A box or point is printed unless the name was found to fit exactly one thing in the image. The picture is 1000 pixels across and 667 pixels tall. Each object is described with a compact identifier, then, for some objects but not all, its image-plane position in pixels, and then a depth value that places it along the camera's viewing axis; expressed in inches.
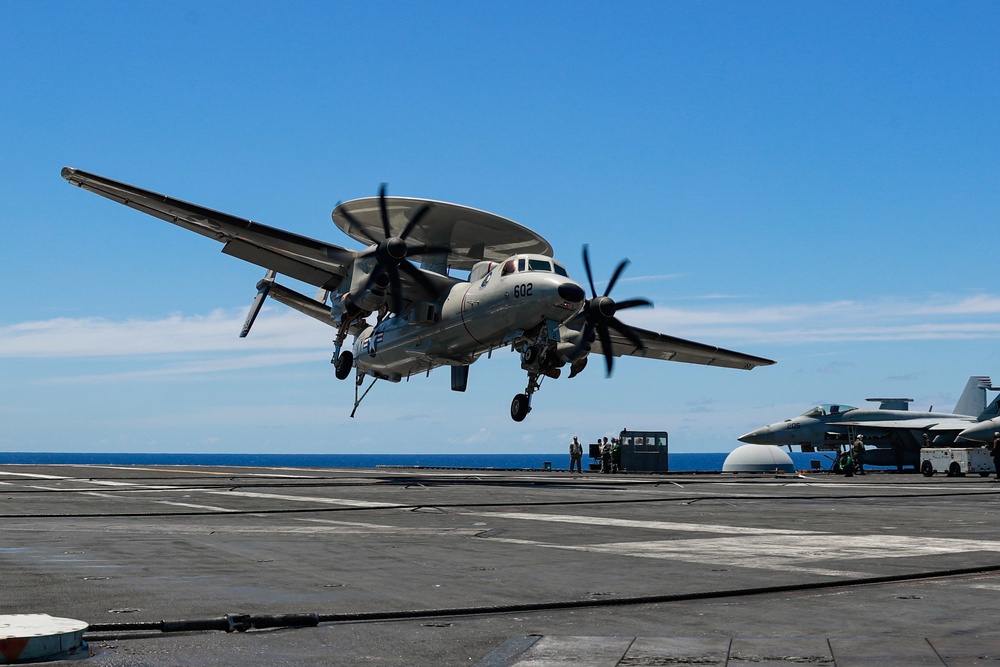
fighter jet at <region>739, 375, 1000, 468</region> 2682.1
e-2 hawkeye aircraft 1560.0
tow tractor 2251.5
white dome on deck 2790.4
